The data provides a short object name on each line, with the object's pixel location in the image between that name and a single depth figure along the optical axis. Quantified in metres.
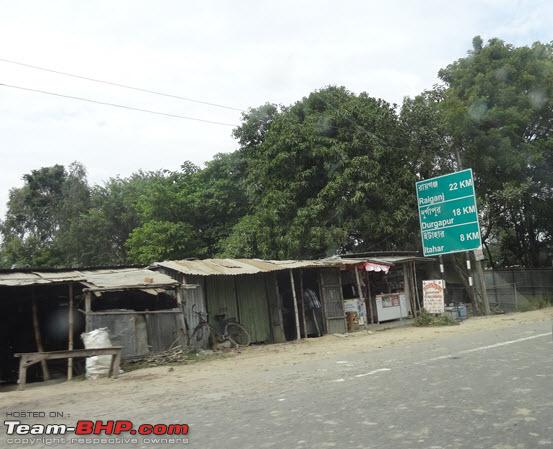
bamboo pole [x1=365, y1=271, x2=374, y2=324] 20.31
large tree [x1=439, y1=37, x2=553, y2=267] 22.86
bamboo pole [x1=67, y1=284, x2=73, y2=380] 11.43
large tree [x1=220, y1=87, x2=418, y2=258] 21.78
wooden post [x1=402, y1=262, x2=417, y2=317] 21.80
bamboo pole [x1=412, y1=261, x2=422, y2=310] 21.56
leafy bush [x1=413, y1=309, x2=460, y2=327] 18.31
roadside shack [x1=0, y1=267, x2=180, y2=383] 12.26
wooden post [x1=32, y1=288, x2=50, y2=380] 12.19
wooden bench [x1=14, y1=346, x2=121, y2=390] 10.02
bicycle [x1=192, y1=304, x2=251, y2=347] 14.91
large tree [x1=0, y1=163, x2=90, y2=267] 37.25
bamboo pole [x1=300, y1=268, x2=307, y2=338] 17.45
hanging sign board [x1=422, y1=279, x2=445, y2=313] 18.67
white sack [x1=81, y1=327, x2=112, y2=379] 10.93
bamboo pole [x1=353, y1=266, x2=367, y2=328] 18.23
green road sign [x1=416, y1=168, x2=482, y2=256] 18.61
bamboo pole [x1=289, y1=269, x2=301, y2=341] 16.38
